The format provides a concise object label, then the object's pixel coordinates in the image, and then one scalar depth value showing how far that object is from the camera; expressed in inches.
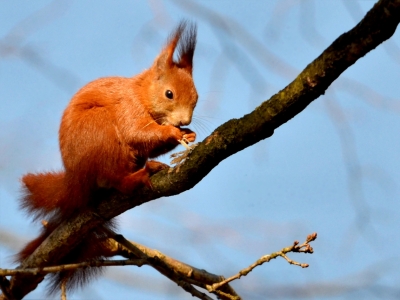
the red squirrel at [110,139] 261.0
